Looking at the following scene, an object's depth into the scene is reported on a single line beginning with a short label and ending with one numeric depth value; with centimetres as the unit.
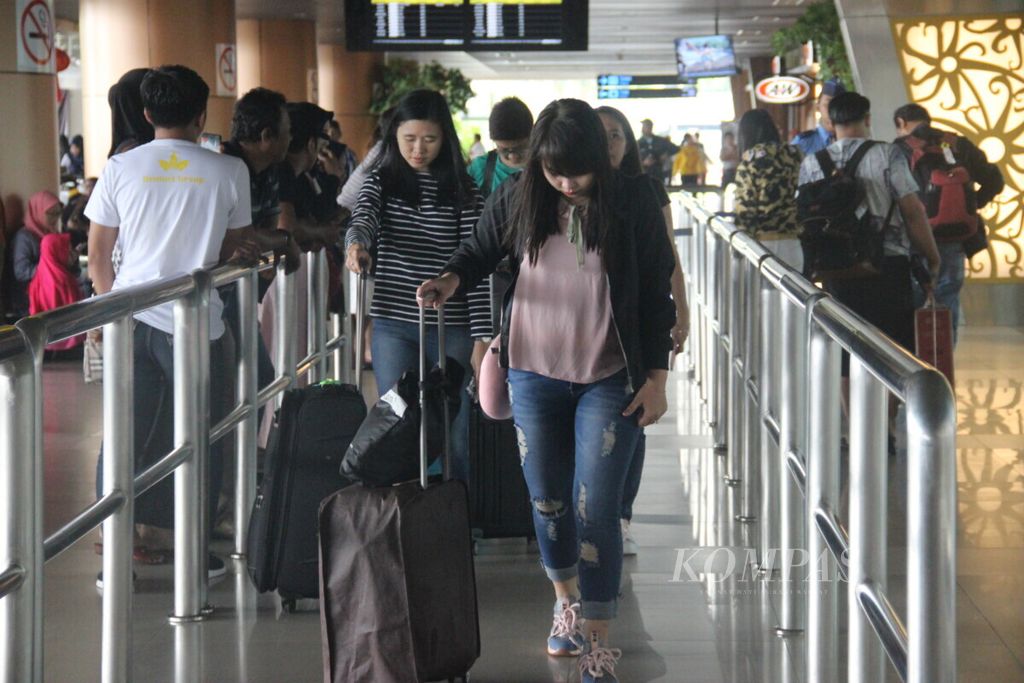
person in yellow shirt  2972
